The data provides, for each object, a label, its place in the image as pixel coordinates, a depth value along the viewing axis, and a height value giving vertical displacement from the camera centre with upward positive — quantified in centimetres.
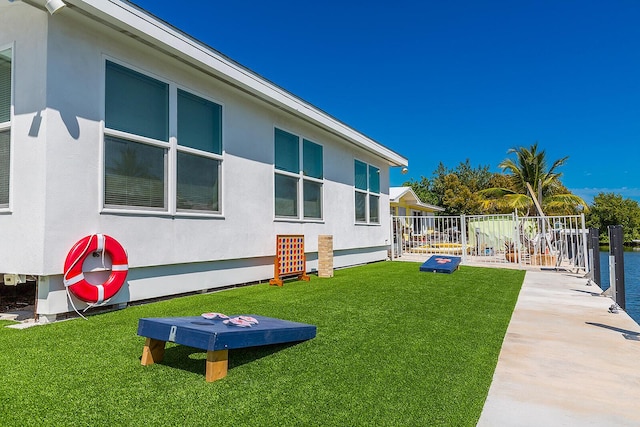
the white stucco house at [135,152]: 403 +100
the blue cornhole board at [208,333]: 240 -68
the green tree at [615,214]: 3728 +113
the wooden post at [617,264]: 594 -62
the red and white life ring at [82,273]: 404 -42
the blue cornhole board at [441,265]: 909 -91
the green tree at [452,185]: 3250 +401
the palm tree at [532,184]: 2455 +274
